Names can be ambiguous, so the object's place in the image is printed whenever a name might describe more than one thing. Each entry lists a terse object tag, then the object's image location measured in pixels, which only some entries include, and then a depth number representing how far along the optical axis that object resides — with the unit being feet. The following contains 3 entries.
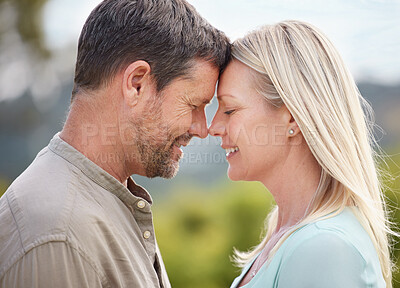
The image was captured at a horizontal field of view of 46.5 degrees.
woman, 6.68
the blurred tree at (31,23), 26.43
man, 5.72
